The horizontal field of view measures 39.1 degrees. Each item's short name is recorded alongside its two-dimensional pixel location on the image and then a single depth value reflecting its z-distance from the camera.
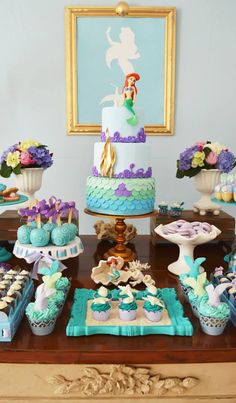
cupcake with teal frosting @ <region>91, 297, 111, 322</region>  0.89
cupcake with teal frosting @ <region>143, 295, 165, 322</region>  0.88
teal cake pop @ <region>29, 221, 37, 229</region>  1.18
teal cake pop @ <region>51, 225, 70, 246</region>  1.13
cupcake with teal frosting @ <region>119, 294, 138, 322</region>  0.89
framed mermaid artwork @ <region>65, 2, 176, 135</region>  1.99
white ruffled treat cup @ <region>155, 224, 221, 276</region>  1.18
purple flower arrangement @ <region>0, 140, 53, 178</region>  1.46
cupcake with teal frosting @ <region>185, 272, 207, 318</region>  0.90
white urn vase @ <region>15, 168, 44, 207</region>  1.50
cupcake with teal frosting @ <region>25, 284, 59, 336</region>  0.83
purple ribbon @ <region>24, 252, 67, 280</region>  1.10
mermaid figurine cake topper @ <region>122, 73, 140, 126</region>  1.29
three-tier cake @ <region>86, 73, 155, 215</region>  1.27
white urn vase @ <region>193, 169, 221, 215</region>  1.56
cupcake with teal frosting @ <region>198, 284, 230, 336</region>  0.84
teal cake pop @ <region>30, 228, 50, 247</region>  1.11
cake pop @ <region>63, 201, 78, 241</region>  1.18
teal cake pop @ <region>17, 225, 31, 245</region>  1.14
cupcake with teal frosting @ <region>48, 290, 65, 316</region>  0.89
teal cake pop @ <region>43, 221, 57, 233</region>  1.16
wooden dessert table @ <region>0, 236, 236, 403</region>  0.80
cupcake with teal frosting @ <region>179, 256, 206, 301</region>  0.99
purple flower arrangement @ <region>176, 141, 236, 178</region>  1.52
